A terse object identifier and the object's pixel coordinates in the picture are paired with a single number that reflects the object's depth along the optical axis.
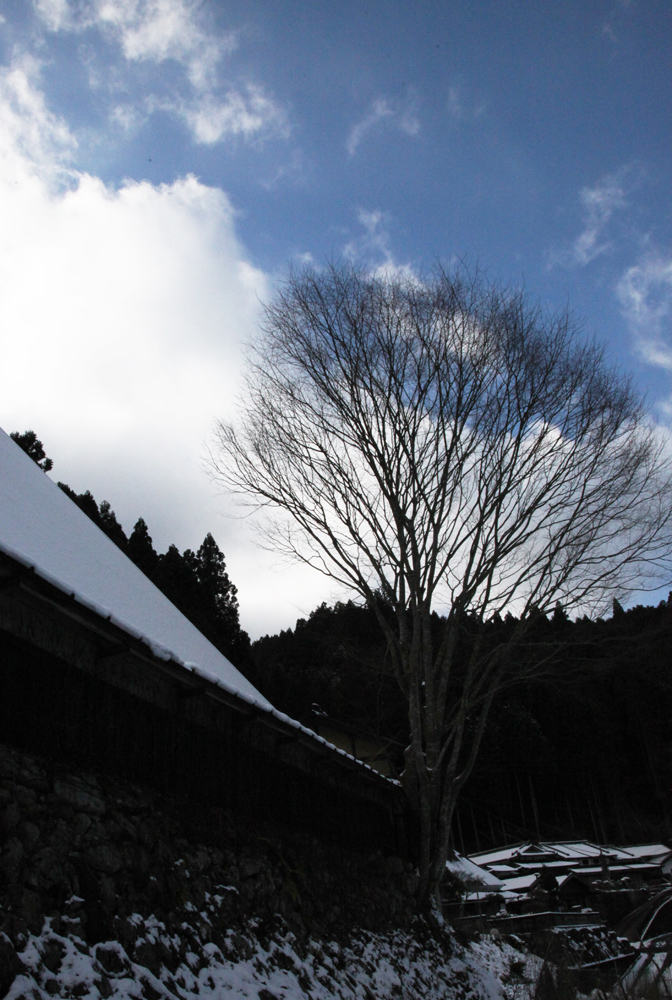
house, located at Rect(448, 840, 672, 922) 16.70
